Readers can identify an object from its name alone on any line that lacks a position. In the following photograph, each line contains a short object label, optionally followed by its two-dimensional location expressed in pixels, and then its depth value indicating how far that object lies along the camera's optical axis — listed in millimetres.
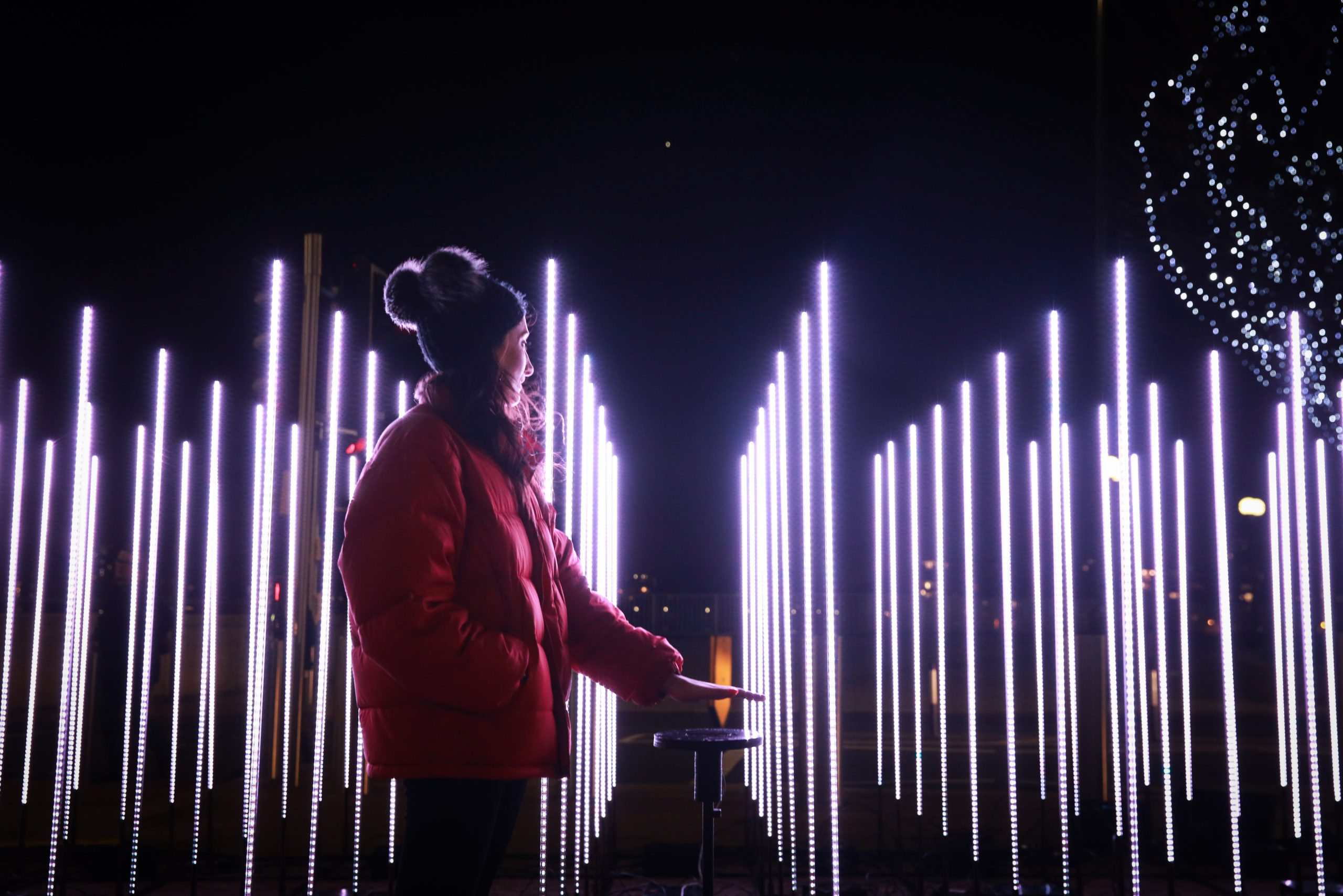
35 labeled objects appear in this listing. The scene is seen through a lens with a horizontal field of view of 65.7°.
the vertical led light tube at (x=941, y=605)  4496
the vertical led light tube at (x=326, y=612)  3709
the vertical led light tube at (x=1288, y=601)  4250
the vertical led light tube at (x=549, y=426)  2564
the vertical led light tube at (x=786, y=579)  3633
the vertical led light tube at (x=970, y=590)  4020
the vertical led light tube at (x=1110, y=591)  3343
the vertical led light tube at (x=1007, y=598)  3736
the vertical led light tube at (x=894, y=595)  5004
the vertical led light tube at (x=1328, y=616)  4555
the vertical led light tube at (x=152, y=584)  4250
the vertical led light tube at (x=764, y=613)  4332
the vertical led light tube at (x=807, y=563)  3289
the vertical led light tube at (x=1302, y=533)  3191
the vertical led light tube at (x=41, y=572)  5465
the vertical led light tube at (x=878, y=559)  4824
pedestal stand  2943
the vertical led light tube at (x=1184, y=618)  4688
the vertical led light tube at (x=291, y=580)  4207
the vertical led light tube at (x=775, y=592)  3982
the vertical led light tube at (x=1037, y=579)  4461
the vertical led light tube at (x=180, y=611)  4853
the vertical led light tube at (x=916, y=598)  4566
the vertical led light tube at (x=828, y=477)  3195
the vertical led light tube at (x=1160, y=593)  3678
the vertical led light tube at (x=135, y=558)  5152
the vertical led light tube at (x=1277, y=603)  4332
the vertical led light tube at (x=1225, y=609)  3623
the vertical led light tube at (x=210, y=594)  4445
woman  1841
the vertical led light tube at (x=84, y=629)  4699
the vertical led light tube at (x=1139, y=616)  3162
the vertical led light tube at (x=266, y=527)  3566
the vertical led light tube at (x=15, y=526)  4883
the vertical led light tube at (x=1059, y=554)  3162
